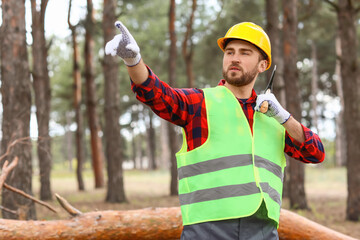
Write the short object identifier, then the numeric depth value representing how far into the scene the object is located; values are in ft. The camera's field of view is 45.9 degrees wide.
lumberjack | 7.76
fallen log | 13.93
